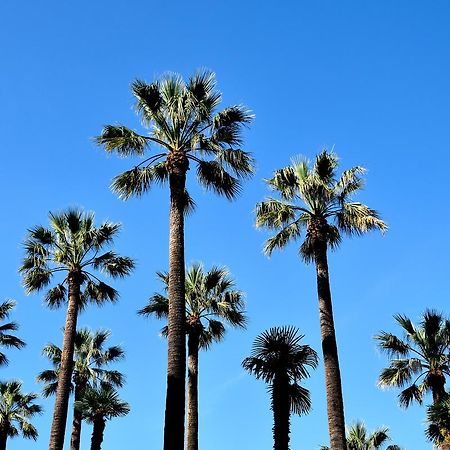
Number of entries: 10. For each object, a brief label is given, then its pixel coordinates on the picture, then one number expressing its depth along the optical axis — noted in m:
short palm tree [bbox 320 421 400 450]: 37.44
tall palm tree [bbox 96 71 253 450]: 21.51
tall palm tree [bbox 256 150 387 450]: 23.75
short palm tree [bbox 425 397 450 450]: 25.42
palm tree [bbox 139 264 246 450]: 30.30
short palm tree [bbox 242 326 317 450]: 23.88
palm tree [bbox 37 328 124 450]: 37.59
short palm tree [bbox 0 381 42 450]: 41.25
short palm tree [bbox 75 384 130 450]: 30.34
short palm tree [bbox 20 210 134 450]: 28.42
